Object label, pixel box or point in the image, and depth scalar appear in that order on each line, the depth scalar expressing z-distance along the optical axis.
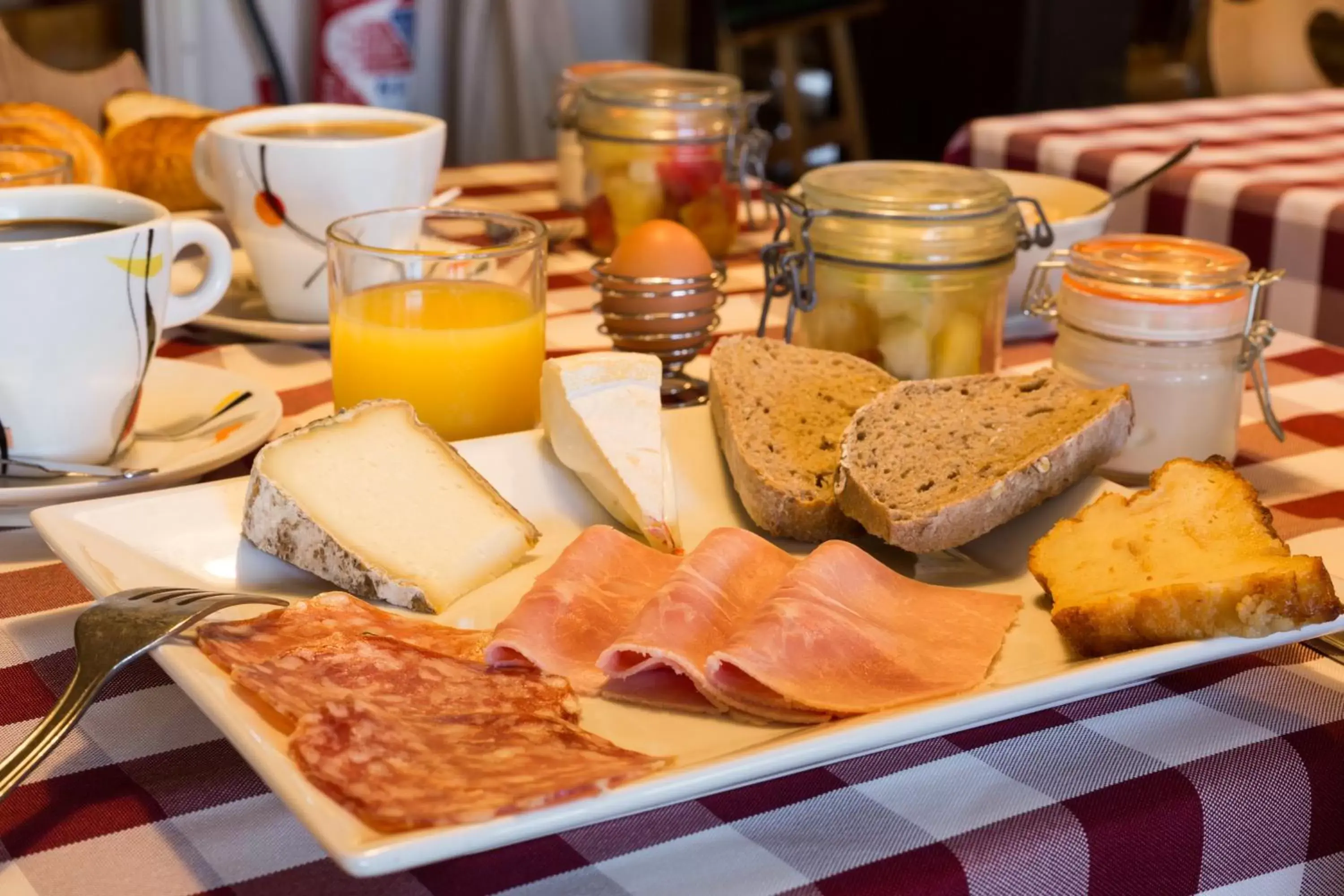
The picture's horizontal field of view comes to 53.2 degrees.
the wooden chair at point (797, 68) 4.44
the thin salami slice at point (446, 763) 0.55
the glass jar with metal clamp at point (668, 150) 1.63
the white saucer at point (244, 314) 1.37
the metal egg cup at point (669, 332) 1.25
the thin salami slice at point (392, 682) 0.65
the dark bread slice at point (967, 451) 0.89
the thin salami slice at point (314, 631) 0.69
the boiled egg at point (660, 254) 1.26
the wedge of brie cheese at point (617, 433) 0.94
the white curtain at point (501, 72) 4.04
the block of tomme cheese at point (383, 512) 0.83
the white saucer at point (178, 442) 0.94
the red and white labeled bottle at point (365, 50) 3.75
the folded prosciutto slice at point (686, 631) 0.70
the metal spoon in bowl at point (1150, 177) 1.51
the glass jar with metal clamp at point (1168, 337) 1.04
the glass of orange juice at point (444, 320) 1.05
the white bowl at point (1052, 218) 1.43
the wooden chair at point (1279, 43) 3.02
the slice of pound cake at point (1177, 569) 0.71
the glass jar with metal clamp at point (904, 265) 1.14
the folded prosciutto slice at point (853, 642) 0.68
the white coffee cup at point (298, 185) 1.32
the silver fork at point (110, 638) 0.65
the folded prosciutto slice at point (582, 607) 0.72
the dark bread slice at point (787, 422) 0.94
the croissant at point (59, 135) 1.53
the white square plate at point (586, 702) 0.56
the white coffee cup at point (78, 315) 0.93
